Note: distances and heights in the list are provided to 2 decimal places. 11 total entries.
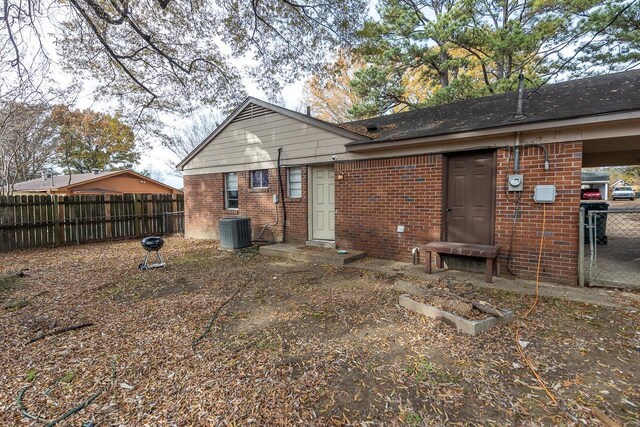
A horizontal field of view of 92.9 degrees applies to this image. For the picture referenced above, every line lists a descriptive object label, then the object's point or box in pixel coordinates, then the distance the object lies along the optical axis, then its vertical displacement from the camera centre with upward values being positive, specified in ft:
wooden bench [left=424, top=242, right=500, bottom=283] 15.93 -2.90
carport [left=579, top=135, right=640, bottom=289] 14.88 -3.78
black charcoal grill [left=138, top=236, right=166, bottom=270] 20.70 -3.03
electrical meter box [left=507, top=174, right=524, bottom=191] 16.72 +0.85
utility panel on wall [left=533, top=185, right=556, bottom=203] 15.96 +0.18
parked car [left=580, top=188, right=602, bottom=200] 85.08 +0.57
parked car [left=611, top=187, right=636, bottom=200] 105.81 +0.99
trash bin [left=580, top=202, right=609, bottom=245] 26.63 -2.38
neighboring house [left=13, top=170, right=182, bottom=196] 68.64 +4.09
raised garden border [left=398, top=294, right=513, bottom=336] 10.80 -4.57
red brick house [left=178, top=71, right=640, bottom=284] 15.81 +2.19
